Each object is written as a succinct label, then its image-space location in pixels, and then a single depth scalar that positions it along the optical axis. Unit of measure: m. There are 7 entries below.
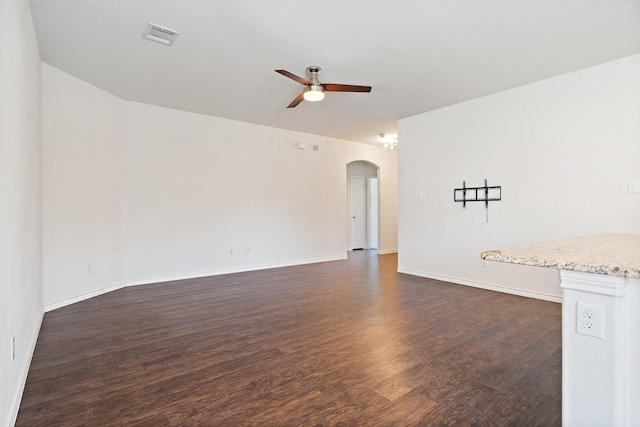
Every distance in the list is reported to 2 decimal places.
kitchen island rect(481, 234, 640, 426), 1.13
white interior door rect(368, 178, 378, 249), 9.87
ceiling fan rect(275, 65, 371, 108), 3.49
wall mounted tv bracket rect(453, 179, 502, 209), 4.47
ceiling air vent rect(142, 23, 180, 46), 2.90
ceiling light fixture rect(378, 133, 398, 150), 6.98
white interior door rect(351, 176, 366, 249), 9.59
